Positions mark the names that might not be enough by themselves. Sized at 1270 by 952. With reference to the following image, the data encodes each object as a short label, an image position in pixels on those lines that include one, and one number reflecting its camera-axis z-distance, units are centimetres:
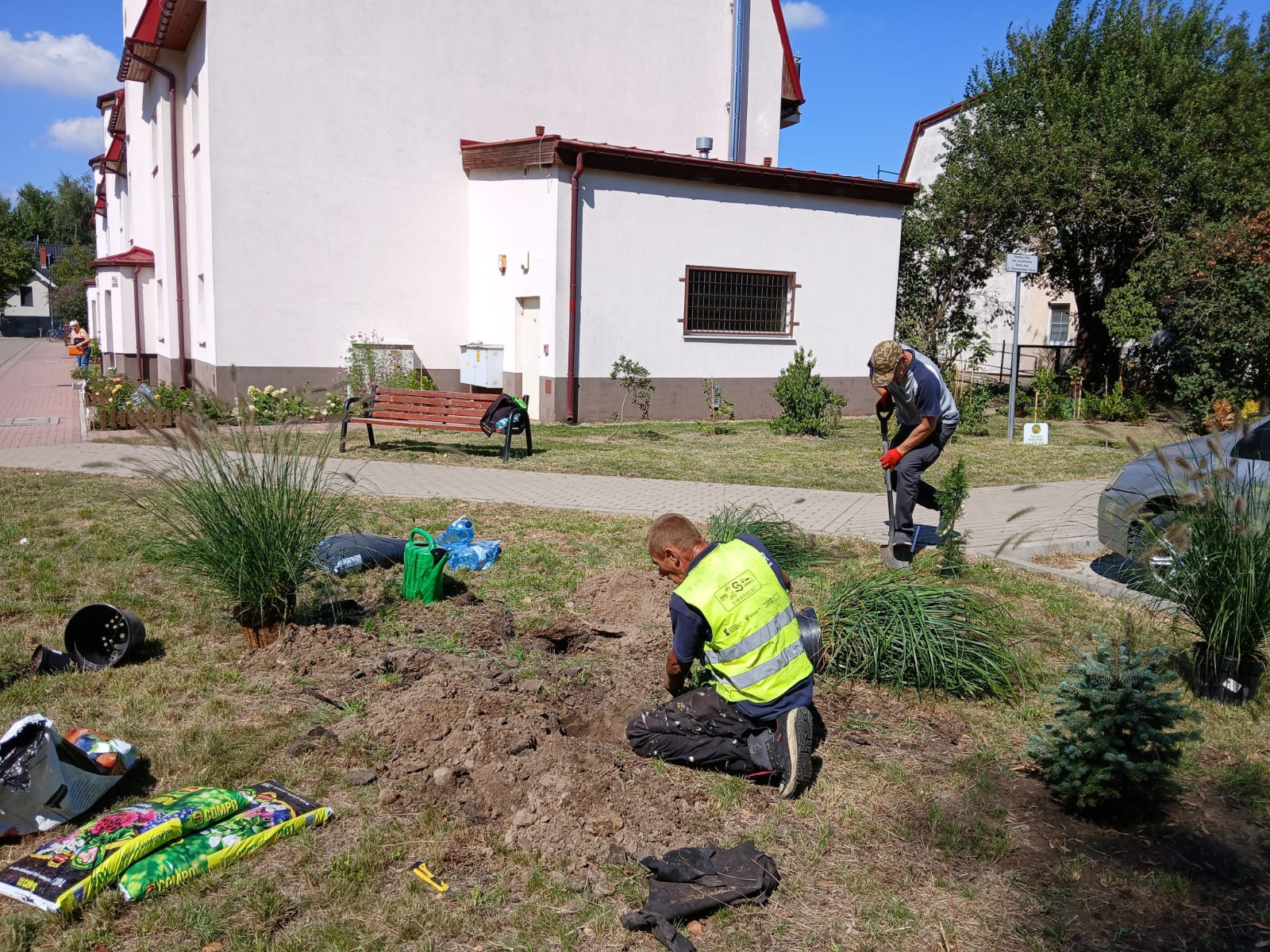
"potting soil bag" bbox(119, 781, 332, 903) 328
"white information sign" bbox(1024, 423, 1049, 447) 1539
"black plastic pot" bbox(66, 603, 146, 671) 532
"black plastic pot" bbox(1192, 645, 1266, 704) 486
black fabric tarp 316
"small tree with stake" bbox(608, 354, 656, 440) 1708
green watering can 650
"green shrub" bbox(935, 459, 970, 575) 678
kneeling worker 400
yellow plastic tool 336
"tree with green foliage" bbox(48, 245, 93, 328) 5947
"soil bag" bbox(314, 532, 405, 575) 695
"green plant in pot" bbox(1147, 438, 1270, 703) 455
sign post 1384
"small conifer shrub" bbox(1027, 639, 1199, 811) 372
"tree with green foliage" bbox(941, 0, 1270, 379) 1947
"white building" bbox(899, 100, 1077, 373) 3036
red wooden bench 1272
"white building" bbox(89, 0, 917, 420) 1653
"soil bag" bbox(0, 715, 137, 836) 355
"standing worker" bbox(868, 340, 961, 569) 695
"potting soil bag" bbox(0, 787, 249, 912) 318
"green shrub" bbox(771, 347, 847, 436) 1622
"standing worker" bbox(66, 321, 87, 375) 2875
